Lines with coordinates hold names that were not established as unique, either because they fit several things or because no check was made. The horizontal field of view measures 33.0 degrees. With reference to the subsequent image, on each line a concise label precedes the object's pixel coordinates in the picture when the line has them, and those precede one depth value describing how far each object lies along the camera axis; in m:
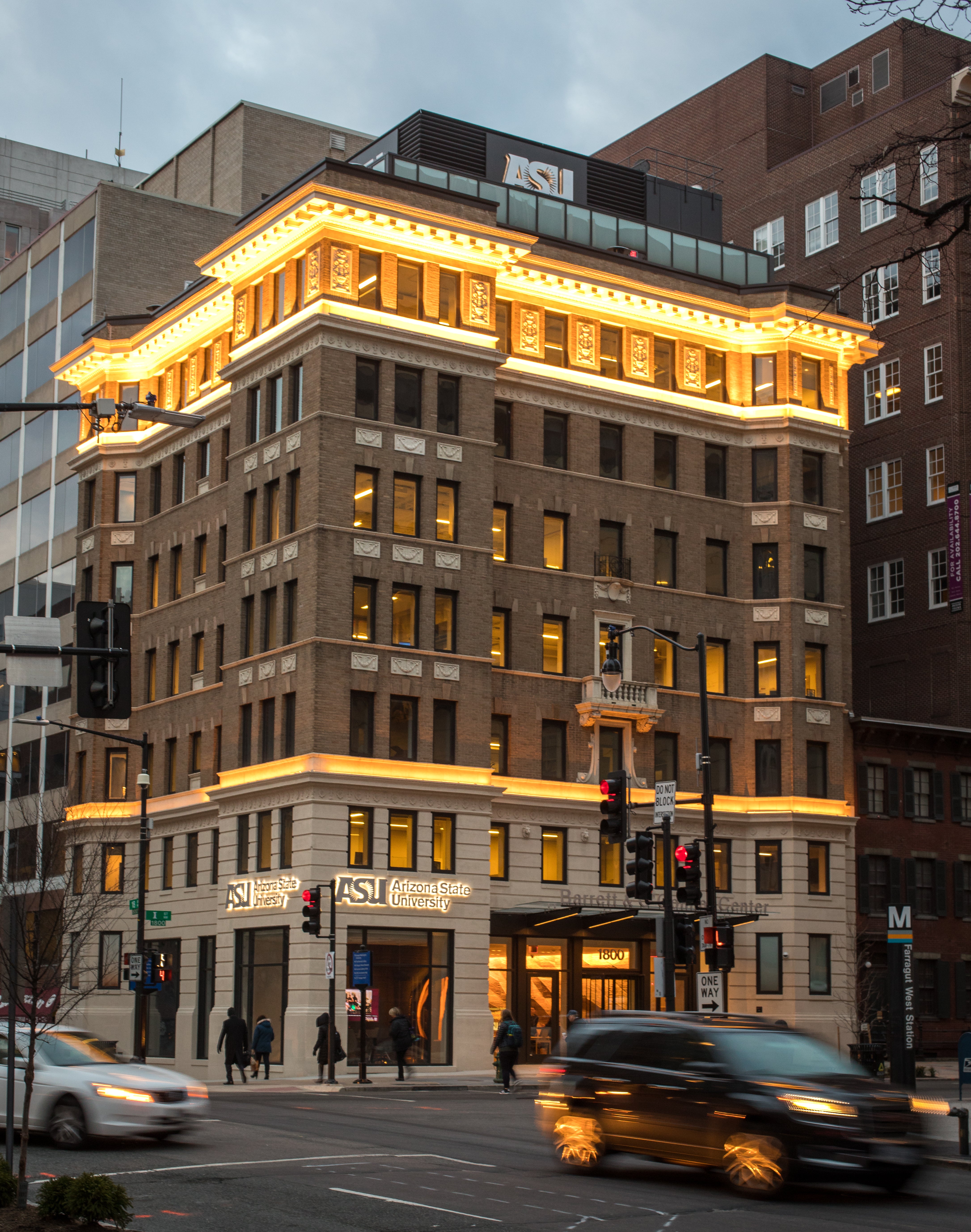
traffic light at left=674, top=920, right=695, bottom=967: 30.58
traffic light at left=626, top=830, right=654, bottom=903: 30.27
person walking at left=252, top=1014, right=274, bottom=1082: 41.31
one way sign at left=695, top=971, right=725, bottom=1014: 31.75
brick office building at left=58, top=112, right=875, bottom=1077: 46.25
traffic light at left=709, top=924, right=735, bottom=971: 32.38
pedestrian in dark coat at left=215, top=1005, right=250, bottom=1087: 40.69
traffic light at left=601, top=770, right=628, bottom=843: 30.94
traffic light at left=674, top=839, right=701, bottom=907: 31.75
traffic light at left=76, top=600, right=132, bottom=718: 16.88
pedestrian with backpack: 35.56
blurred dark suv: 16.48
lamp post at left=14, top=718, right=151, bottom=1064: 41.00
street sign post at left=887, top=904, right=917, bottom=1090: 29.78
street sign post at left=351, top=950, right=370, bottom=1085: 40.78
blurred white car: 20.62
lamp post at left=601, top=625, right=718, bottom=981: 33.38
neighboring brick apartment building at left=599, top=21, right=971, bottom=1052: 56.38
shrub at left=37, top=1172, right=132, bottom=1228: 13.50
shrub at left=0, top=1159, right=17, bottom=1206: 14.27
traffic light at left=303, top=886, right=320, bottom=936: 38.62
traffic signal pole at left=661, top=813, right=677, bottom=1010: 32.38
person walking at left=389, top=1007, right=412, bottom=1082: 38.81
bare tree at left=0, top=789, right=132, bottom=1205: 31.38
